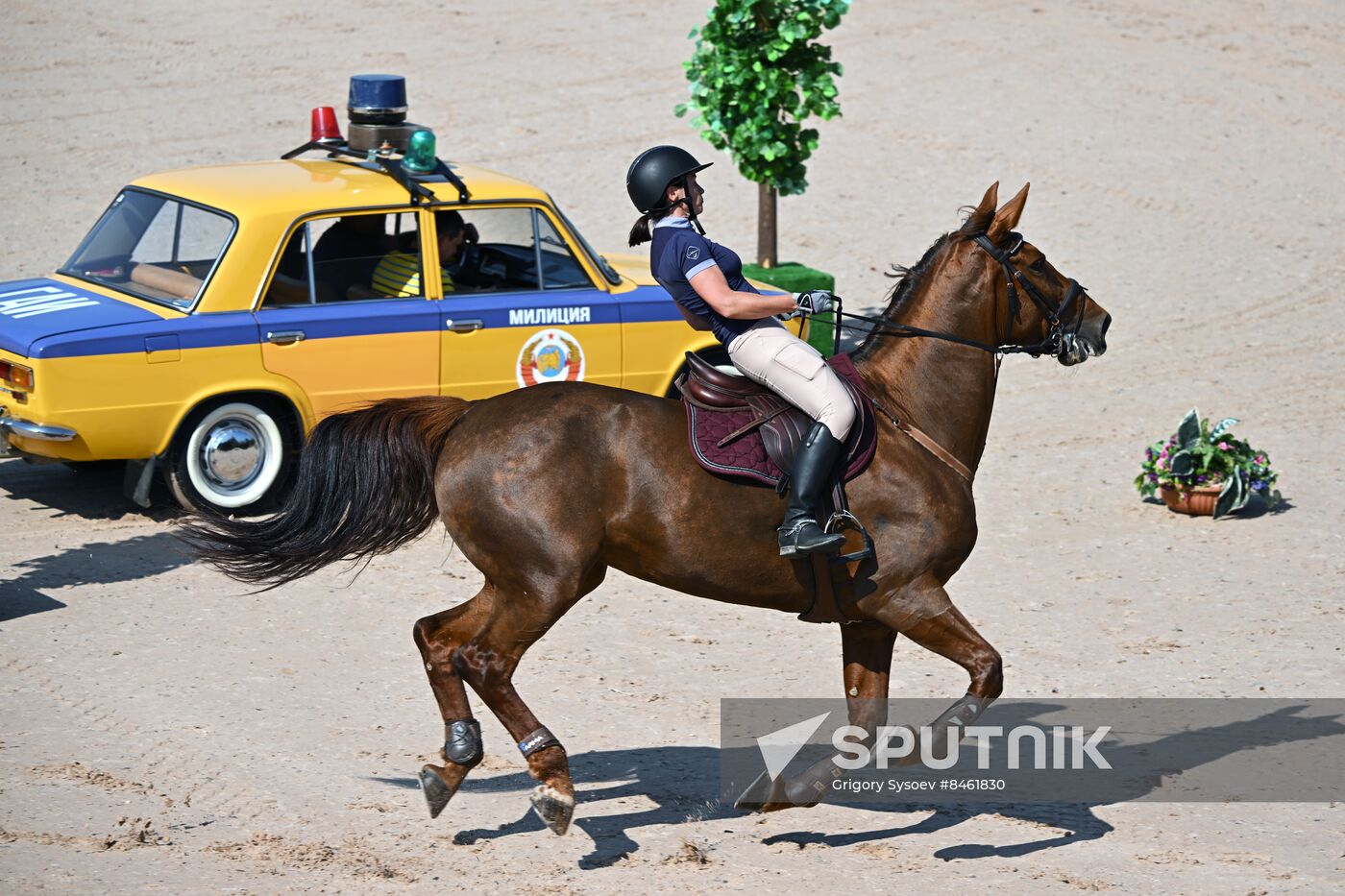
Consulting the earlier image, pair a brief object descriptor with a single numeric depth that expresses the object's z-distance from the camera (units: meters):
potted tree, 28.70
